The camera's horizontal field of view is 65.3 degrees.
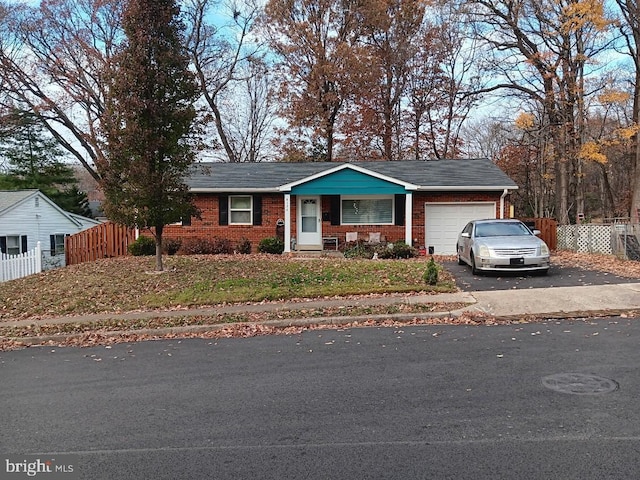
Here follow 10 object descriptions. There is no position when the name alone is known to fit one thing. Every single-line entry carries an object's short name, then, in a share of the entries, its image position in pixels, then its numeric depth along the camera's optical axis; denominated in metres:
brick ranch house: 20.31
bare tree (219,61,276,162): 37.59
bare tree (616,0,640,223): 24.91
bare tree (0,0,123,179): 29.95
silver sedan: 12.47
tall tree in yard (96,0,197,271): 12.40
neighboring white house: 27.73
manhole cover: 4.84
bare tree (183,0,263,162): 34.16
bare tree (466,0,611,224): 24.11
